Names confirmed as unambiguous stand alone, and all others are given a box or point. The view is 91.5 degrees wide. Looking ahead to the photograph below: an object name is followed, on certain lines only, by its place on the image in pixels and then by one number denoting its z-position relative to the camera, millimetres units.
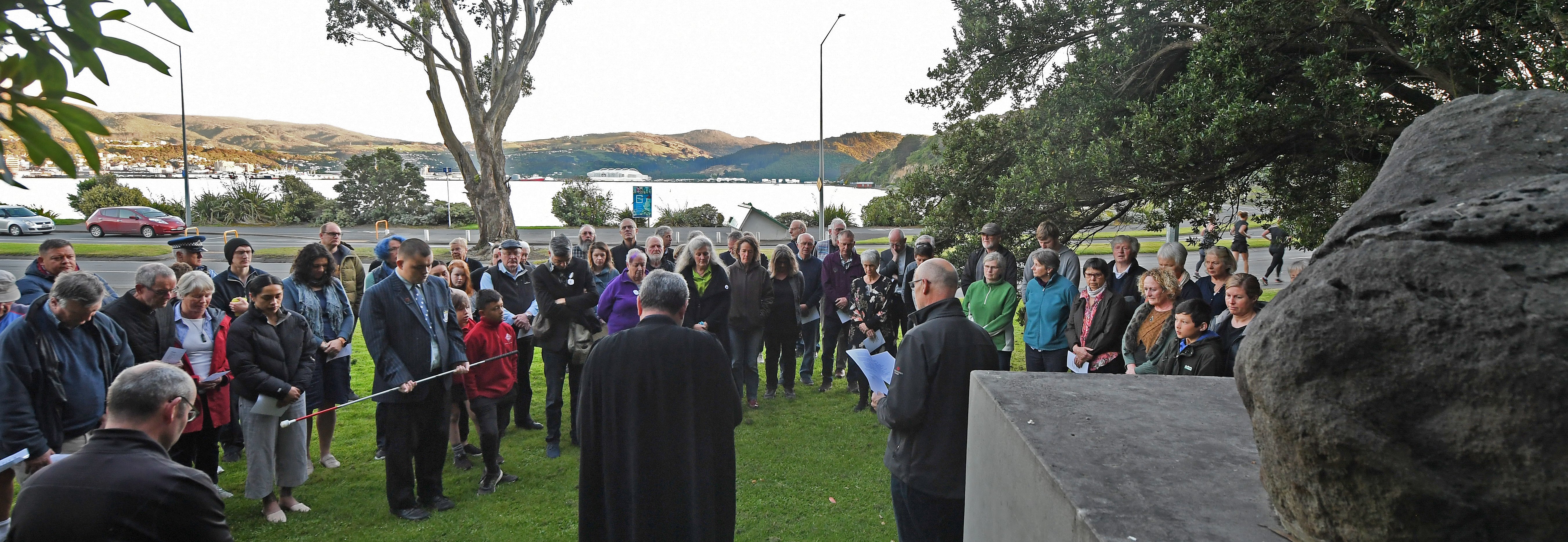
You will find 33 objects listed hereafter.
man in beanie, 5887
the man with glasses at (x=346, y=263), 7605
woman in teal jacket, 6227
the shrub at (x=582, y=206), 36500
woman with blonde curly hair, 5336
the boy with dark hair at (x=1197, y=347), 4402
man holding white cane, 4820
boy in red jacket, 5586
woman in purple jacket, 6457
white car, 30719
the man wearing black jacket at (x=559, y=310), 6578
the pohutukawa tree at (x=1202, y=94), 5297
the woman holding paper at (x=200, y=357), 4918
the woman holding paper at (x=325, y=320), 5703
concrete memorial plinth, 2273
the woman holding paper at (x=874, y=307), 7652
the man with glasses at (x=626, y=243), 8727
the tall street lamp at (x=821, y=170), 24516
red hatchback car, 30125
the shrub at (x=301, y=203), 36125
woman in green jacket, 6379
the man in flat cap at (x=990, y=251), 7191
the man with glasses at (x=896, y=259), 8594
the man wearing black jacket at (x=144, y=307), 4805
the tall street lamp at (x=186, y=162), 24812
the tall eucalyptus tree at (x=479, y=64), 22328
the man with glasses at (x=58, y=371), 3818
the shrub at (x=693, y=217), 36750
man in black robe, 3523
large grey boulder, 1533
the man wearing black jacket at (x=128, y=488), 2254
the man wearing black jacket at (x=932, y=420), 3521
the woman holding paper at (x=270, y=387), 4742
